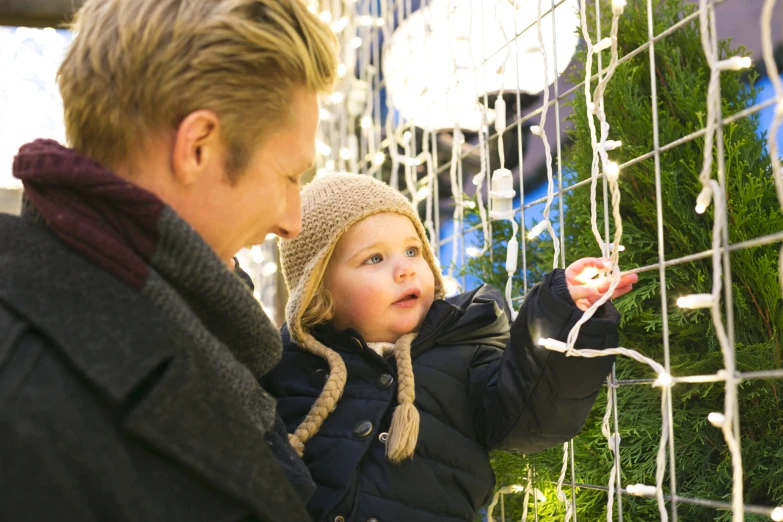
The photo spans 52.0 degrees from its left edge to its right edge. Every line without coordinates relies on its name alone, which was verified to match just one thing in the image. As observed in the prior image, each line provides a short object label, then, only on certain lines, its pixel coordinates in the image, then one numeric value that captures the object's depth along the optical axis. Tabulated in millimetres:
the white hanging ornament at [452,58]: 1823
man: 772
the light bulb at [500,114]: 1480
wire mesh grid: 887
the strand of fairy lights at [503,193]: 1437
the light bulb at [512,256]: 1424
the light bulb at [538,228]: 1291
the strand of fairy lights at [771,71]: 774
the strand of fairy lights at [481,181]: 1606
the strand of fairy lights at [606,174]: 1065
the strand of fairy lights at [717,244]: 842
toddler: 1175
